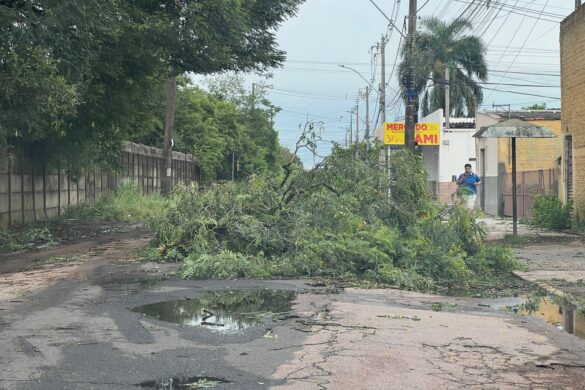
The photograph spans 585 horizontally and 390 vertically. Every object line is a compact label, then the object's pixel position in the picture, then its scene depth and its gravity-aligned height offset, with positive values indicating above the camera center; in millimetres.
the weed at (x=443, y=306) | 8547 -1366
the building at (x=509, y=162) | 28547 +1883
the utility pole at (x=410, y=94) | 20719 +3336
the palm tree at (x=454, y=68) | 48375 +10510
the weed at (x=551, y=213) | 20188 -356
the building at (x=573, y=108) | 19281 +2787
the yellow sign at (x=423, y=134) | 41156 +4136
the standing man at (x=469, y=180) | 18981 +613
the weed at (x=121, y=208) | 25750 -258
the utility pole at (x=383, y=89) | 40750 +6801
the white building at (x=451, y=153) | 41500 +2992
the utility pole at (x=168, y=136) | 33312 +3320
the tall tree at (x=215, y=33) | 16109 +4425
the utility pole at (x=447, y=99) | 42072 +6953
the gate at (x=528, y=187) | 25000 +586
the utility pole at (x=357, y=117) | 74675 +9577
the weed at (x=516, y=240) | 16797 -994
